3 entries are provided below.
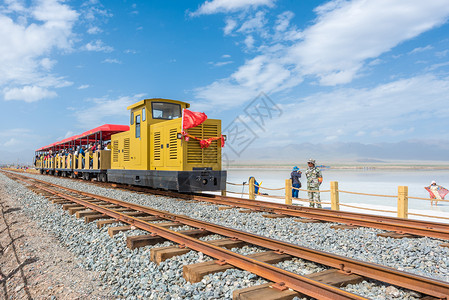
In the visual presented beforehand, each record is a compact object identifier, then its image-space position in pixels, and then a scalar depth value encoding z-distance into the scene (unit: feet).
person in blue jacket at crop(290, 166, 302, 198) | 40.09
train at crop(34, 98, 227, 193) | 32.60
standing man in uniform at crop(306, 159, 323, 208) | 34.12
